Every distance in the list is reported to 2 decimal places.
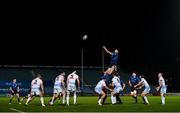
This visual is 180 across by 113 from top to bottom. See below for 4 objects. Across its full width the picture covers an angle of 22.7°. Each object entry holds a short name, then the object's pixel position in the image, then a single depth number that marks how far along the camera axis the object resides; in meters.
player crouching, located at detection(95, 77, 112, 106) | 32.56
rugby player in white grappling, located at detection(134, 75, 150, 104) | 34.30
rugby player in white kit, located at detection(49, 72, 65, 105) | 32.17
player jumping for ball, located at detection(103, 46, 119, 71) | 33.36
